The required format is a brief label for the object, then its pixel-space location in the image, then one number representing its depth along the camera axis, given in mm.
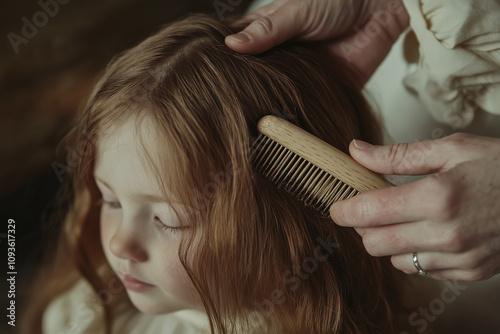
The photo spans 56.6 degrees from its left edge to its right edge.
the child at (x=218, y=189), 649
